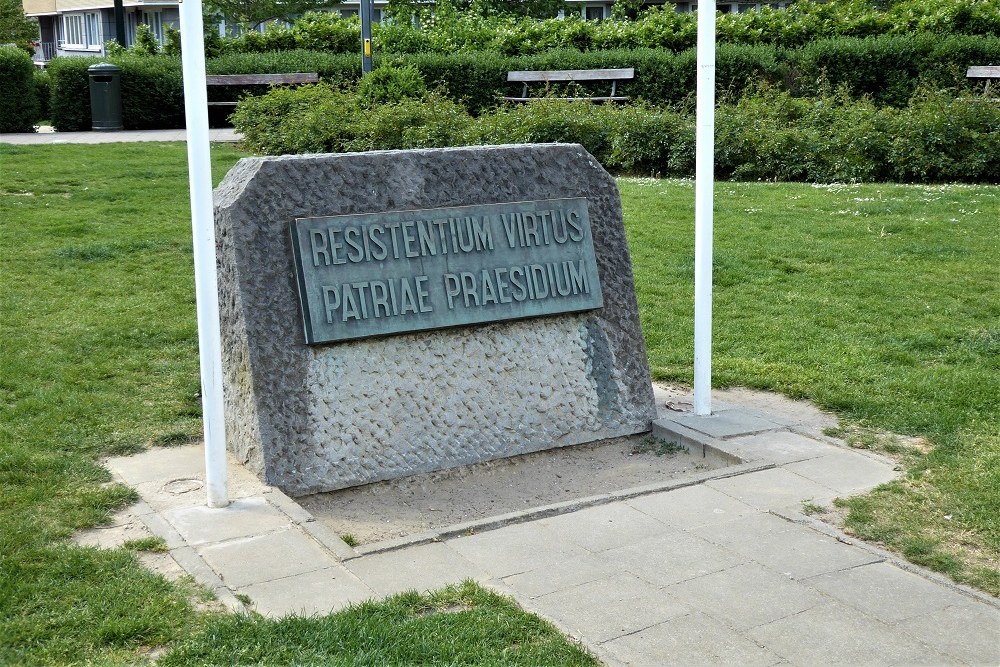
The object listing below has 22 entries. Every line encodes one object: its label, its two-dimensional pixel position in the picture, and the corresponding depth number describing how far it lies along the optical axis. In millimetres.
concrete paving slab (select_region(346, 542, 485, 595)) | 3895
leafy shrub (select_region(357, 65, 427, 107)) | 16625
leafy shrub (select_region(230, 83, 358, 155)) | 13719
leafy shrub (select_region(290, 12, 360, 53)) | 24656
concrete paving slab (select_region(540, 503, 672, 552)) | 4320
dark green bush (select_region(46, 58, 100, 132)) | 18281
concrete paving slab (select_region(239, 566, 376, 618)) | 3662
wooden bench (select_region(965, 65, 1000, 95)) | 18469
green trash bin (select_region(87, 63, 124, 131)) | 18109
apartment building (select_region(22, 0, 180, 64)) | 47816
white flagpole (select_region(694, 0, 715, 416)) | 5465
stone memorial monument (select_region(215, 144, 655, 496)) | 4926
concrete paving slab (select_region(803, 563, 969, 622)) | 3719
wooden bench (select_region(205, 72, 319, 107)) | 19844
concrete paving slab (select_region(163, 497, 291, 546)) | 4266
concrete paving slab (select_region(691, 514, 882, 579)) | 4062
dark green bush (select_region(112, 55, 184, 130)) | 19109
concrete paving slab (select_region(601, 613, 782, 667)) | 3359
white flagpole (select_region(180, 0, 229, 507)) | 4273
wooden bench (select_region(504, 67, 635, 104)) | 20859
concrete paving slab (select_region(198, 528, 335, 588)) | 3922
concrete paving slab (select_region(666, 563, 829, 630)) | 3658
